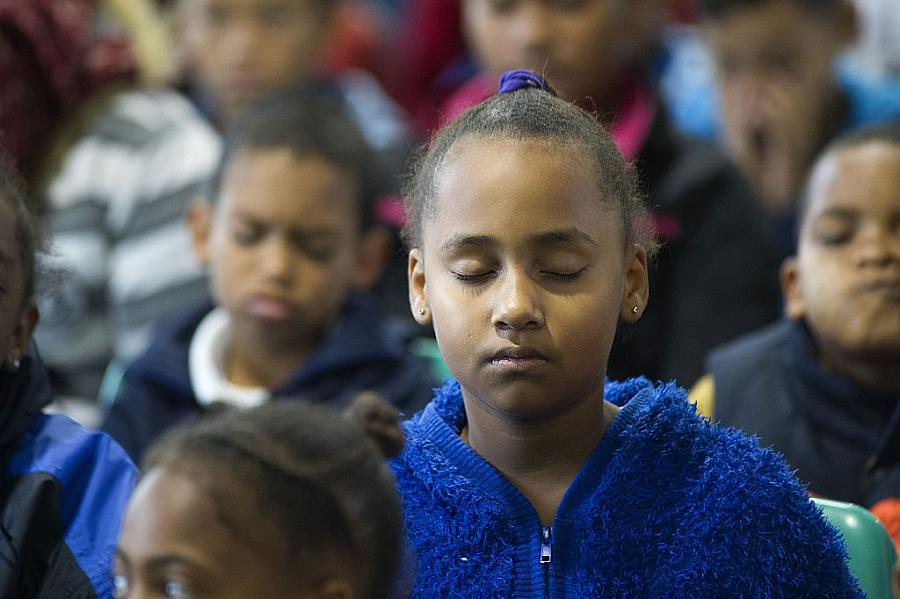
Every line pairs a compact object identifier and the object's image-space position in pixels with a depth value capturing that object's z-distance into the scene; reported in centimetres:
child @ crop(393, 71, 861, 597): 255
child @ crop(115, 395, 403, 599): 243
